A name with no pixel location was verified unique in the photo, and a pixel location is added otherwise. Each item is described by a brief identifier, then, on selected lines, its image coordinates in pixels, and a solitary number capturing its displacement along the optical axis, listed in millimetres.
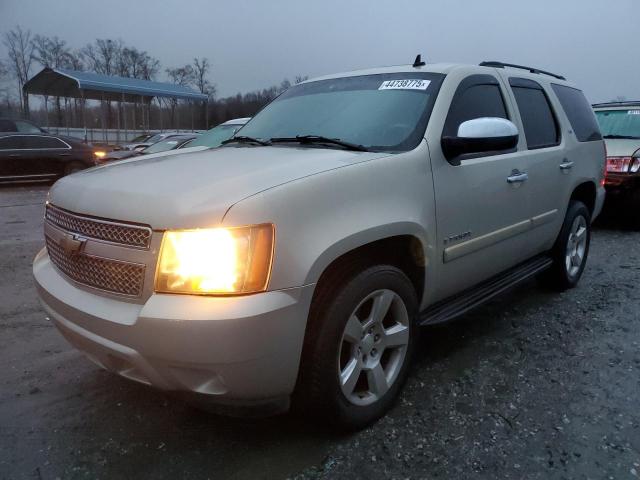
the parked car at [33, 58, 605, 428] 1979
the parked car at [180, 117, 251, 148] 7689
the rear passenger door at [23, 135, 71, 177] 13211
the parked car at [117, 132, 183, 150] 15943
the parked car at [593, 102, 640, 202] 7156
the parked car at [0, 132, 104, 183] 12961
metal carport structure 24203
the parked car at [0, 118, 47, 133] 15323
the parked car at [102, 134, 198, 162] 11836
